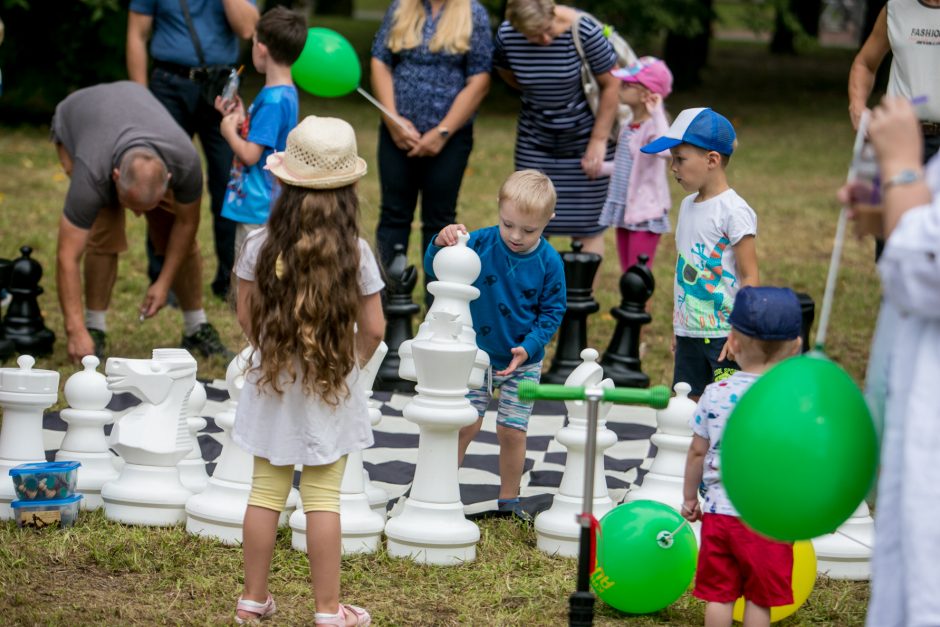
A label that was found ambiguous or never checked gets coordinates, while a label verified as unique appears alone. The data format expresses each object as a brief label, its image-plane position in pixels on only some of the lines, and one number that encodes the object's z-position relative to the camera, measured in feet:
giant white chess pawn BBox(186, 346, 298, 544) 22.09
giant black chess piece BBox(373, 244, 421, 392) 33.50
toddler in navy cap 17.71
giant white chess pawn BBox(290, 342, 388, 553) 21.99
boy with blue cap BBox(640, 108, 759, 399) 23.65
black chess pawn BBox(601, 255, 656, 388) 34.27
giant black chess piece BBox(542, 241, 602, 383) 33.65
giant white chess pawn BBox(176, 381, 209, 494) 23.77
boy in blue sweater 23.58
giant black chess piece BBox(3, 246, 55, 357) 33.71
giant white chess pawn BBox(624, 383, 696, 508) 22.52
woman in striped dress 34.60
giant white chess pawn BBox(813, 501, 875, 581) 22.12
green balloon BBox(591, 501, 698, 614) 19.57
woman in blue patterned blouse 34.27
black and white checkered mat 26.35
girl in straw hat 18.45
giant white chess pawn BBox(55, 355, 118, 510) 23.56
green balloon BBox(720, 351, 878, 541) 14.37
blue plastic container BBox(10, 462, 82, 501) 22.02
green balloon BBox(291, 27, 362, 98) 37.22
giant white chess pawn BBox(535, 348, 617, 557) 22.31
